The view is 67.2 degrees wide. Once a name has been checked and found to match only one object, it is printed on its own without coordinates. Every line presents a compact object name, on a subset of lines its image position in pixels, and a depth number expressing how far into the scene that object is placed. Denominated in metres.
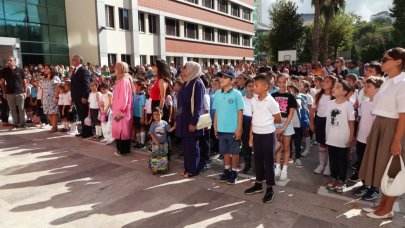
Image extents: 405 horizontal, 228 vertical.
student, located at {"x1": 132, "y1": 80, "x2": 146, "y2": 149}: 7.14
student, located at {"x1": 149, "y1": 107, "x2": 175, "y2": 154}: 5.84
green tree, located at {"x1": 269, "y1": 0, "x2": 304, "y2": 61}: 30.69
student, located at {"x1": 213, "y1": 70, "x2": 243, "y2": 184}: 4.82
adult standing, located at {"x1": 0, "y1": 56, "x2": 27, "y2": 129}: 9.32
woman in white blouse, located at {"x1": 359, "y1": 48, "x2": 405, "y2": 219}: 3.44
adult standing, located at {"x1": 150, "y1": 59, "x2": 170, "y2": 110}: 6.06
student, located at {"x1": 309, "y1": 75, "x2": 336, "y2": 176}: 5.33
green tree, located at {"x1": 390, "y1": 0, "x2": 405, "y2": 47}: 32.97
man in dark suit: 7.81
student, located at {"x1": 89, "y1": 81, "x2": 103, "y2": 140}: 7.75
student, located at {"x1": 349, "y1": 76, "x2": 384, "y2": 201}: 4.25
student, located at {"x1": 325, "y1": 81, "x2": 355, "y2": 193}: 4.39
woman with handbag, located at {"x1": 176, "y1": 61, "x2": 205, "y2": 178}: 5.10
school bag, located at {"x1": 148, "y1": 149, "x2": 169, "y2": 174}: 5.36
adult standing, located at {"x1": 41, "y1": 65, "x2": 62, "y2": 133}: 8.86
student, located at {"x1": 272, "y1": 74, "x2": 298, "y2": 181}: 4.76
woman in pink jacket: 6.34
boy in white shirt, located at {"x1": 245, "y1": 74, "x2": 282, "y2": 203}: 4.22
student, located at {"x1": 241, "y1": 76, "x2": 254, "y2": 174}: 5.43
